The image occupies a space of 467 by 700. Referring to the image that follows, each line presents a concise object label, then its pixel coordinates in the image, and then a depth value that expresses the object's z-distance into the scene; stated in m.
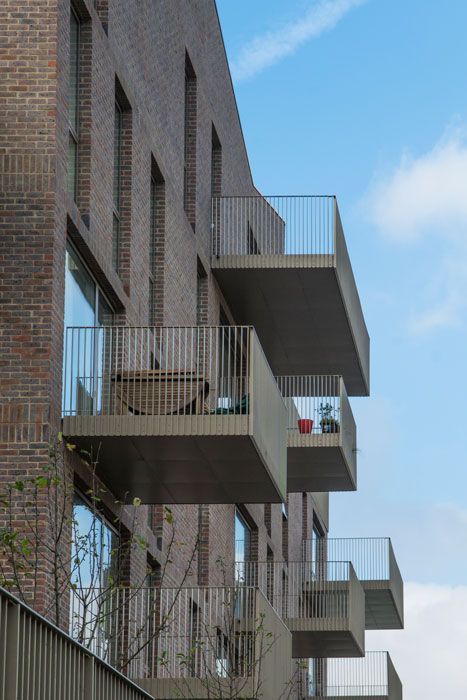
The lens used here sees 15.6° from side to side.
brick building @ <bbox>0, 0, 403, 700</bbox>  18.17
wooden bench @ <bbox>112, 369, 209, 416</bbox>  19.45
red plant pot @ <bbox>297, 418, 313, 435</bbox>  29.73
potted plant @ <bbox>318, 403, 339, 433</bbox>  29.48
